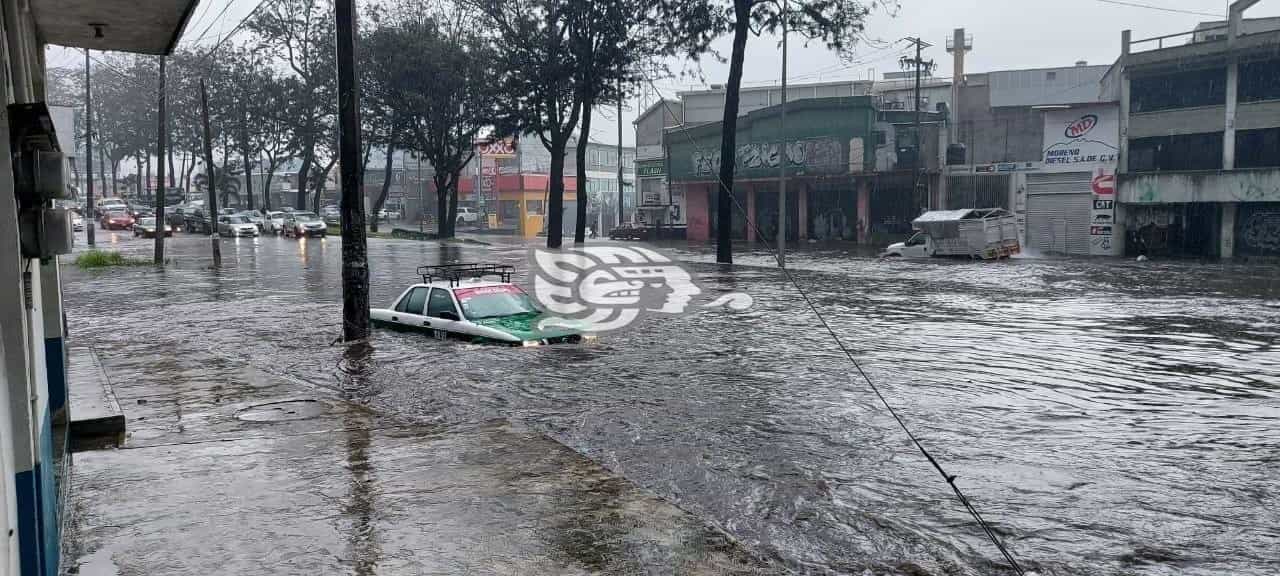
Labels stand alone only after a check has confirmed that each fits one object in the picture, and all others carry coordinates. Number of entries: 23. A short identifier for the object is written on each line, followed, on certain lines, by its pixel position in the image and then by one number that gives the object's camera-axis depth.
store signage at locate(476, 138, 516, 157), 77.62
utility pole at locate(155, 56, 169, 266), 32.16
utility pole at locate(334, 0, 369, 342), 14.34
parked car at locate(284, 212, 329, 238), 53.72
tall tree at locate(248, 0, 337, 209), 55.62
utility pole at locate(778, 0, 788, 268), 32.58
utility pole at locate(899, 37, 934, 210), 50.16
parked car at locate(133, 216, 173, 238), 51.78
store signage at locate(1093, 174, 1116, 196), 41.00
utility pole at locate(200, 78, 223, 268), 33.00
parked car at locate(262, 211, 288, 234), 58.19
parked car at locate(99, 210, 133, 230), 60.38
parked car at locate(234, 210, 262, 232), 56.56
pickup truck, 36.84
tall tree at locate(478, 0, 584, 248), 41.09
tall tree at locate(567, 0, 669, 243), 40.00
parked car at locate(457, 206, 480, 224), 80.31
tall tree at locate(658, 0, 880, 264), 33.91
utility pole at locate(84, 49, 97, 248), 42.46
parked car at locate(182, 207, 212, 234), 57.69
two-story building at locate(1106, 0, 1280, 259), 36.81
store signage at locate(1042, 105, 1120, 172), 40.94
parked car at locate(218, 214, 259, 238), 52.97
